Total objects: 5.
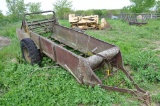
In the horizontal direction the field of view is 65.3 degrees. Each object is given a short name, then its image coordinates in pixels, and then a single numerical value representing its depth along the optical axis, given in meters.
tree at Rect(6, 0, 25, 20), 15.99
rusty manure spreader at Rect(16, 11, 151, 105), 2.32
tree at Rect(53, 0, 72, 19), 17.66
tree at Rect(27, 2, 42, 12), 17.07
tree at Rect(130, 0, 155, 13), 13.29
